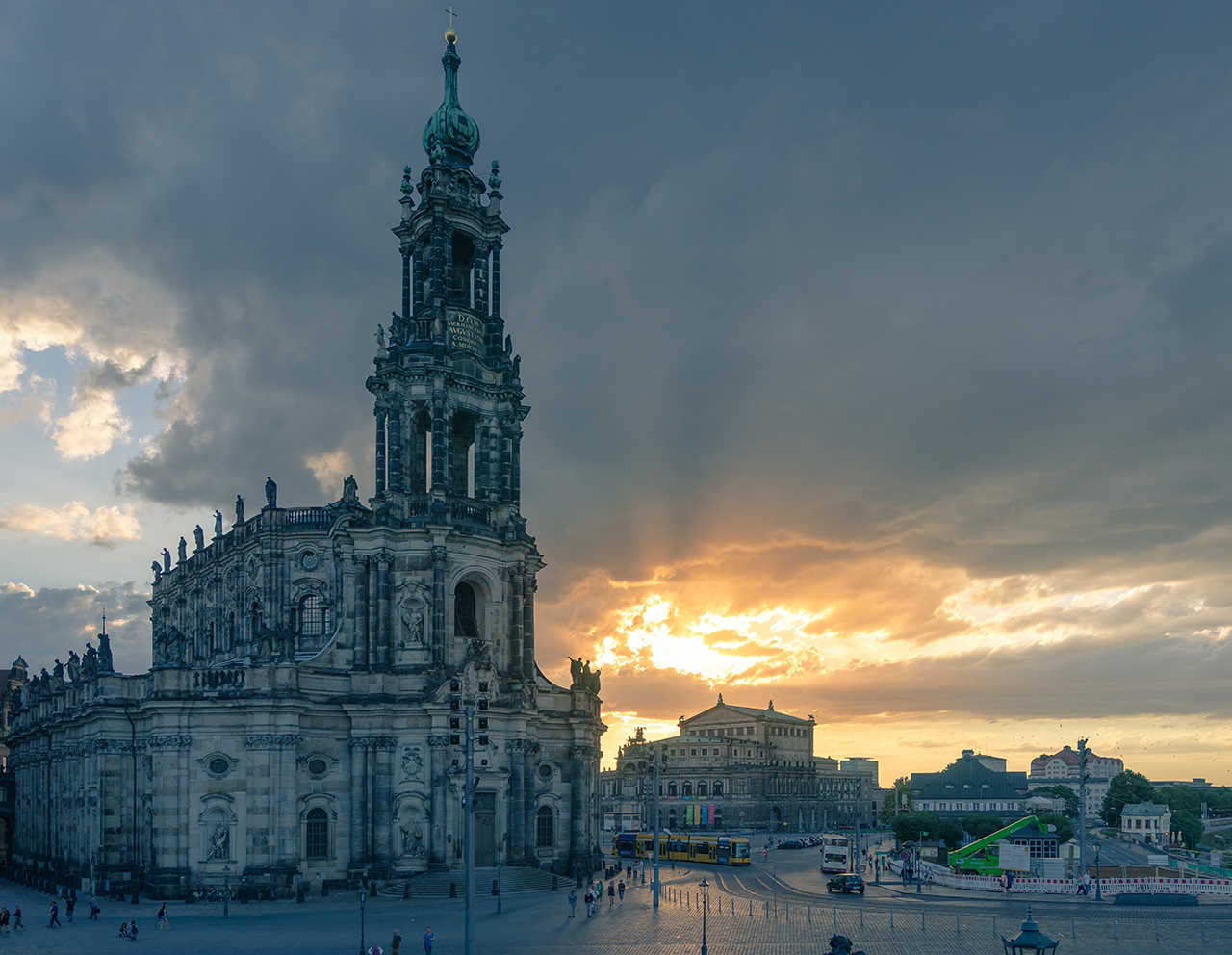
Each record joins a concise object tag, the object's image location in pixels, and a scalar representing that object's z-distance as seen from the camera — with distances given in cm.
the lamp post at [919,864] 7762
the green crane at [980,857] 8944
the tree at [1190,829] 19162
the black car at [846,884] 7644
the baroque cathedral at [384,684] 6750
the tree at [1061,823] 13875
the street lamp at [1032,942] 2666
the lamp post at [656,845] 6569
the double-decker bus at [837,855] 9450
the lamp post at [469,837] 3603
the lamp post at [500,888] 6134
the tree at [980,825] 13950
